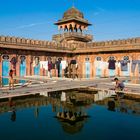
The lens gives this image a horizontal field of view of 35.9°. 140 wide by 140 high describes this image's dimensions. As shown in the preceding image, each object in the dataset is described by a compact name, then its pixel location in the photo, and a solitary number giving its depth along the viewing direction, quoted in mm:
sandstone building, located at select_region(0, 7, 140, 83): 22375
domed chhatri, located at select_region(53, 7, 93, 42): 29672
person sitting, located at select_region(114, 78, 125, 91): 12539
